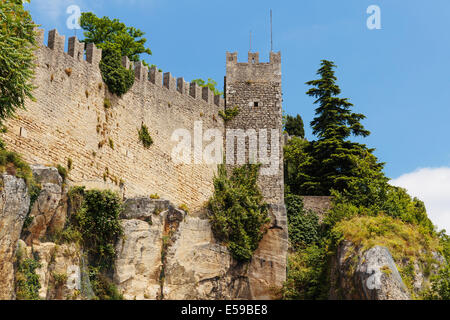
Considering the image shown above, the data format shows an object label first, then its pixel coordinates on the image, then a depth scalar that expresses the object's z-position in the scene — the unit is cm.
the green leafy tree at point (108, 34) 3516
